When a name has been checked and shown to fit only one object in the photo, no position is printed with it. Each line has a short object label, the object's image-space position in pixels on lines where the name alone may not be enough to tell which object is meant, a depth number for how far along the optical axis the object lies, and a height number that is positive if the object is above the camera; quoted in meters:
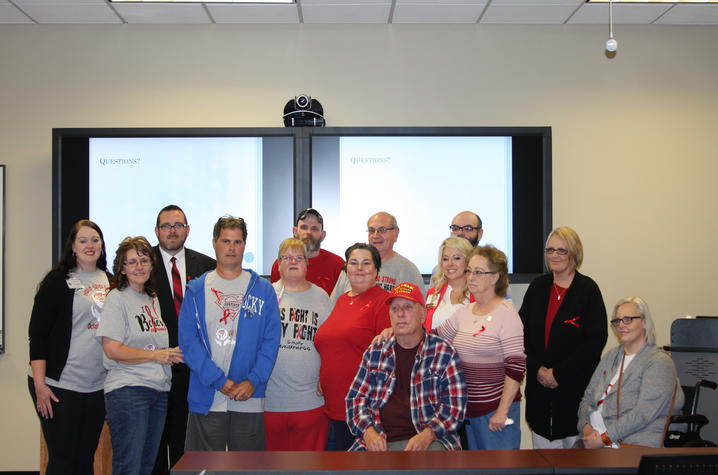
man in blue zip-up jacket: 2.97 -0.57
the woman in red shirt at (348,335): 3.01 -0.47
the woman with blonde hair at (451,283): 3.17 -0.23
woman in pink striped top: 2.80 -0.58
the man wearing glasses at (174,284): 3.43 -0.26
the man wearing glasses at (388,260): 3.50 -0.13
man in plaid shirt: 2.62 -0.65
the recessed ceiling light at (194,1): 4.19 +1.55
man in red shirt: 3.63 -0.13
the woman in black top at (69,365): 3.03 -0.62
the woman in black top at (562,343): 3.12 -0.53
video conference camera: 4.25 +0.83
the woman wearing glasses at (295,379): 3.06 -0.69
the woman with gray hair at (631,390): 2.75 -0.69
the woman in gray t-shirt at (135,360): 2.91 -0.58
